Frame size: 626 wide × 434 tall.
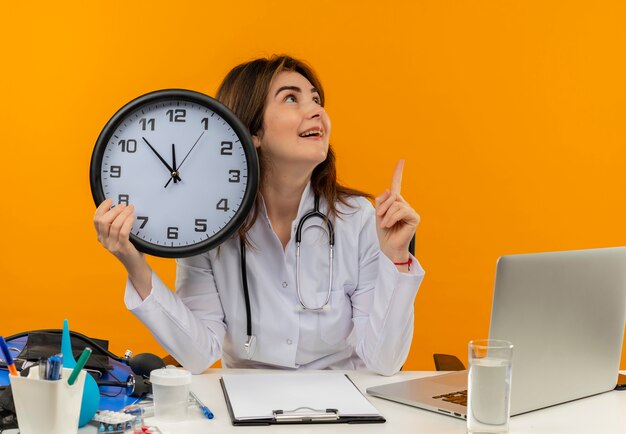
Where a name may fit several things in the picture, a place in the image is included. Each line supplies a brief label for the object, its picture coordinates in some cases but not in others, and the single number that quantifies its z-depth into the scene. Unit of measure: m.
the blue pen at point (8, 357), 1.39
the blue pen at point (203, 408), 1.64
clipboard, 1.62
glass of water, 1.49
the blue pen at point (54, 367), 1.37
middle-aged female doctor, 2.11
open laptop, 1.54
